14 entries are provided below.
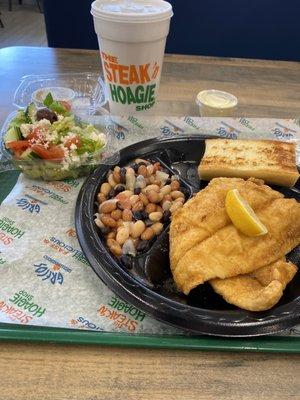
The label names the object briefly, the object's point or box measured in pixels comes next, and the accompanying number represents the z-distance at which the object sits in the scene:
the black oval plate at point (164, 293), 0.29
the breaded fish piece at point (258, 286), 0.30
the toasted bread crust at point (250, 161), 0.45
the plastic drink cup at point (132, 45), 0.46
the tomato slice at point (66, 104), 0.52
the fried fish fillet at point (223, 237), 0.33
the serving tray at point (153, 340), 0.29
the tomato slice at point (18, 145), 0.45
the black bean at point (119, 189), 0.43
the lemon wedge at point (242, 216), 0.33
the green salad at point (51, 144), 0.44
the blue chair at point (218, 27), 0.93
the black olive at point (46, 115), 0.47
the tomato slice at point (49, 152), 0.44
